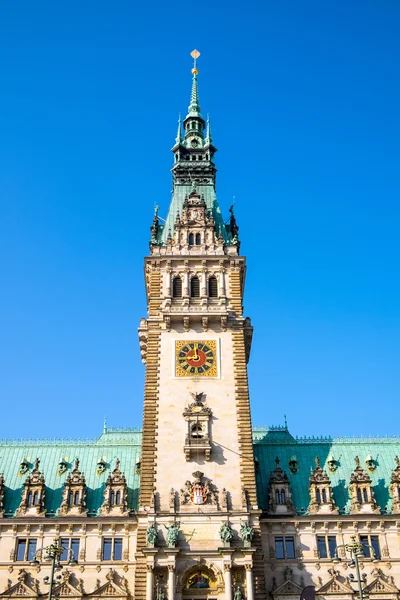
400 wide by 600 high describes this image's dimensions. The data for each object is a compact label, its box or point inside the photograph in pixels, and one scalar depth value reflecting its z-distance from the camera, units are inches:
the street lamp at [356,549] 1409.8
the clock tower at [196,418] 1894.7
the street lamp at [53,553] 1416.1
